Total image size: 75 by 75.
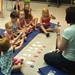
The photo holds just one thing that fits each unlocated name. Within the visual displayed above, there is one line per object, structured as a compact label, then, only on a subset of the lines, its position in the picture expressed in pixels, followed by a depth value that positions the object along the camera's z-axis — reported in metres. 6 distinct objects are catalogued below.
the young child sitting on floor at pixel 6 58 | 1.23
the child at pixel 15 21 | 1.80
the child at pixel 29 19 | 2.07
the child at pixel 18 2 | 2.71
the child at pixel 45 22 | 2.04
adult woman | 1.18
